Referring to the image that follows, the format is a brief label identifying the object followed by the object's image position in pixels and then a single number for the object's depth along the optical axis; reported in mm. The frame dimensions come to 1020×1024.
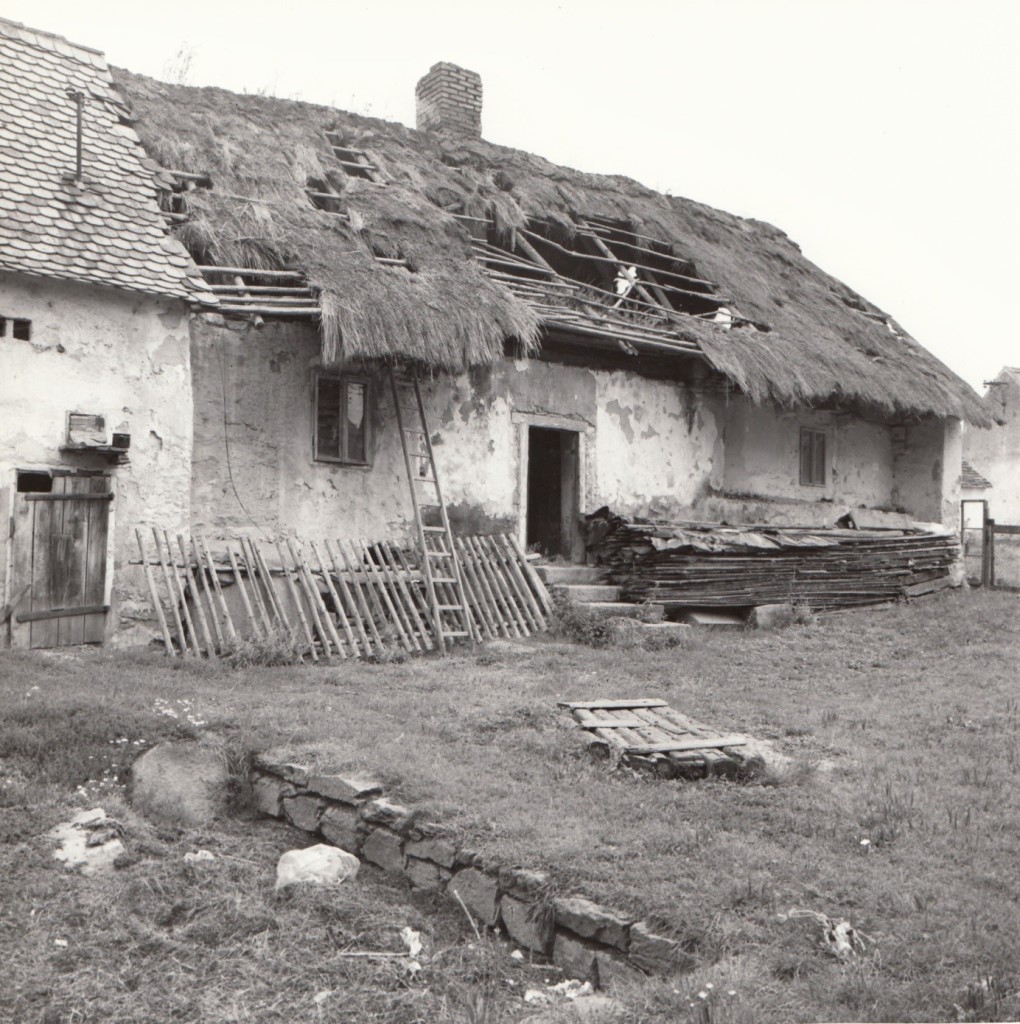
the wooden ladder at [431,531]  9805
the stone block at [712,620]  10969
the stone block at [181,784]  5199
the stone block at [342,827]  4852
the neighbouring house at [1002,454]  27797
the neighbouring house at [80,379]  8320
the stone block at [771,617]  11086
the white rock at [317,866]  4473
